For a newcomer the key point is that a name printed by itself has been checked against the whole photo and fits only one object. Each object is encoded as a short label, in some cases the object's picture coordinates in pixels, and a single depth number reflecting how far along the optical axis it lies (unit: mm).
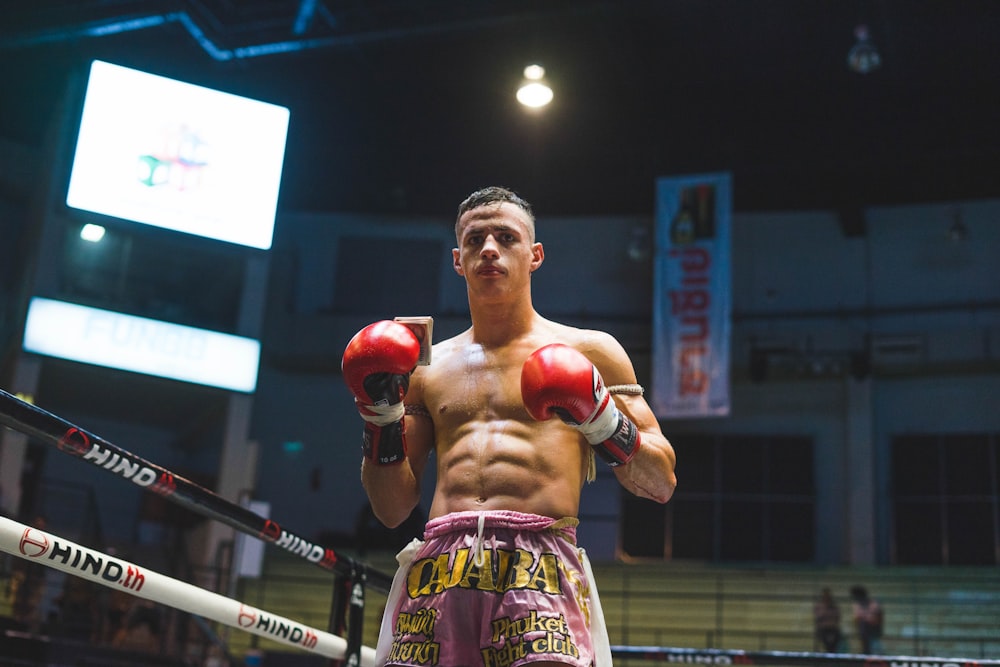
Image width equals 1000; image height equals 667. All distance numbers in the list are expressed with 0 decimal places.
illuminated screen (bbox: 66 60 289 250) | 8938
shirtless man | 2162
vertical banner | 12141
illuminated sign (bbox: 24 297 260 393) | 10367
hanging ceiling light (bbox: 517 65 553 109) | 9602
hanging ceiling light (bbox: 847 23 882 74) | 9273
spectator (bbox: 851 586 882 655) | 10734
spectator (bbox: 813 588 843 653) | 10680
